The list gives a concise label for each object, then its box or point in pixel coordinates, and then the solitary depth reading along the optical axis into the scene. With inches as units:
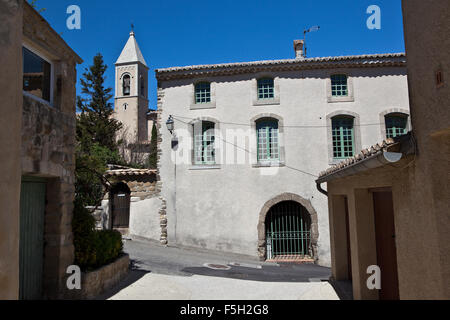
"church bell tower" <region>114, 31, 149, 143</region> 1469.0
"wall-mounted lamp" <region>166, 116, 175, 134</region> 562.4
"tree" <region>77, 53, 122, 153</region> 931.3
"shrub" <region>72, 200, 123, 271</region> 258.5
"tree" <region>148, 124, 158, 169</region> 943.0
